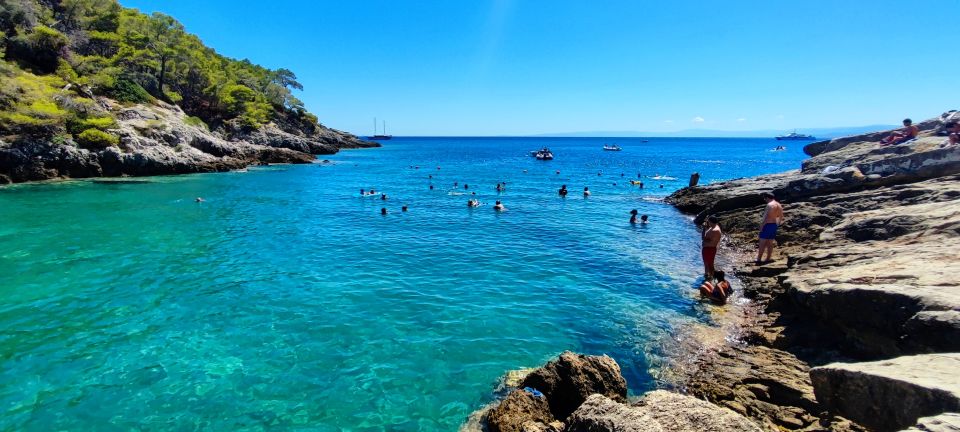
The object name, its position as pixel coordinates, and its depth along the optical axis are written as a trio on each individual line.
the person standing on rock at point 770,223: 16.98
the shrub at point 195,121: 59.97
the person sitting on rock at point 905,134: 24.64
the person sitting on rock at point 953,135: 19.58
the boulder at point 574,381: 8.53
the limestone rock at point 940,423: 4.20
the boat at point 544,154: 93.31
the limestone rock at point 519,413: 7.96
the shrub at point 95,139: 41.88
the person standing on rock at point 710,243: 16.22
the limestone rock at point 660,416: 5.23
